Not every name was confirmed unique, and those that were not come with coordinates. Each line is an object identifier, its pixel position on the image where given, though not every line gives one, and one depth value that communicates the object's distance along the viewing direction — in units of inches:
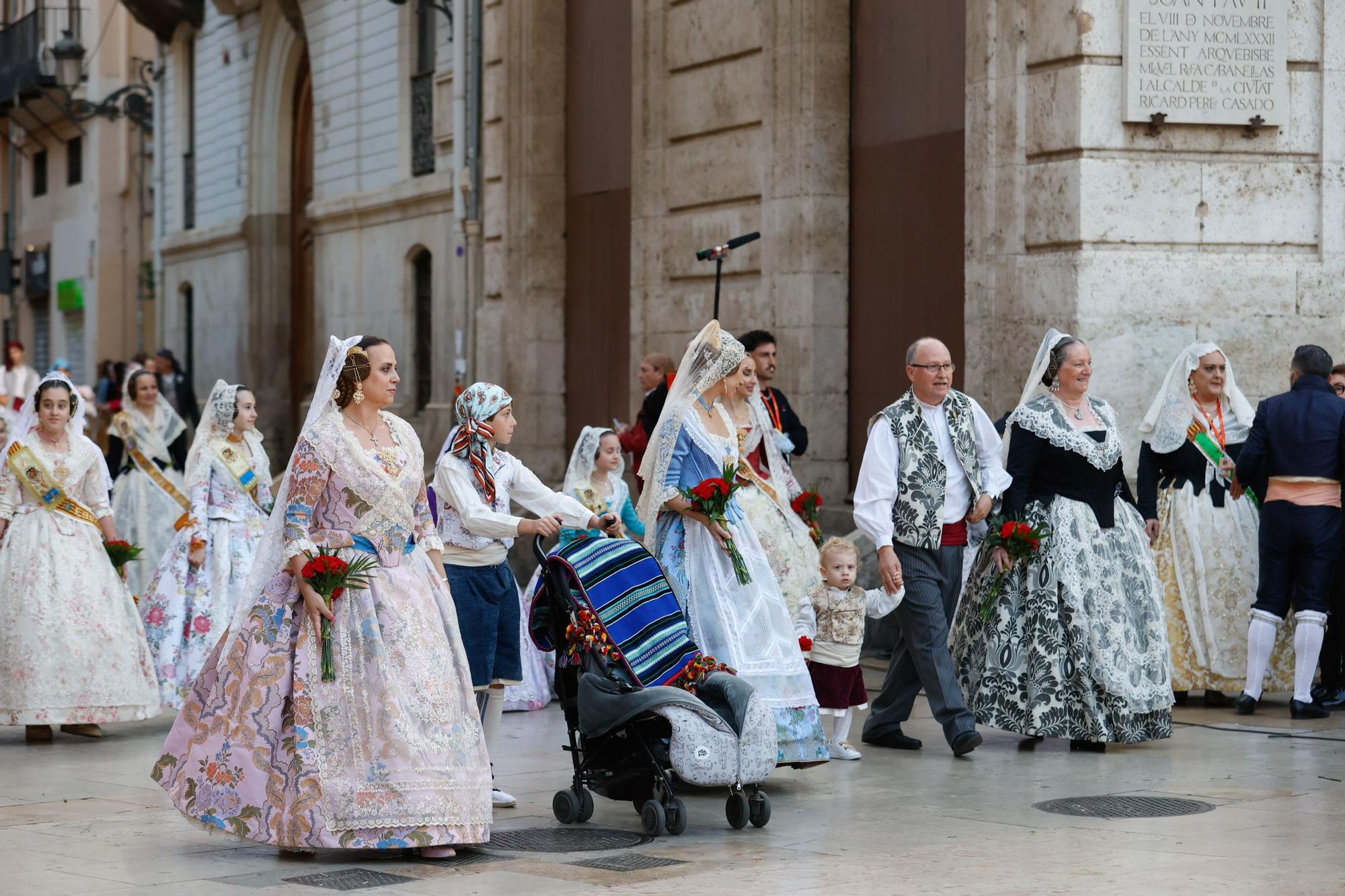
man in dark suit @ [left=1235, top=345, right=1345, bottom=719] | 437.1
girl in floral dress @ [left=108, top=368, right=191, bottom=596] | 560.4
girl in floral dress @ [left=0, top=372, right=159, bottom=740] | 432.5
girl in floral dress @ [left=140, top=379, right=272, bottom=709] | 479.8
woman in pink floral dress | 291.3
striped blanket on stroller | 322.0
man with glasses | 386.9
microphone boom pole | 495.8
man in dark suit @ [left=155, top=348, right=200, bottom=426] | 903.1
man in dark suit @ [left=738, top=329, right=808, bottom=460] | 495.8
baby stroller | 309.1
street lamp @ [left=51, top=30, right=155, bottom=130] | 1282.0
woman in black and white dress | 390.6
